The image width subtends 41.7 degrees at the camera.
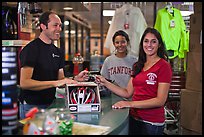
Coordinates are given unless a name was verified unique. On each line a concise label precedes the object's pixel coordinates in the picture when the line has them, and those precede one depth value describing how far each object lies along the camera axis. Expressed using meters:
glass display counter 1.69
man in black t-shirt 2.07
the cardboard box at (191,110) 3.33
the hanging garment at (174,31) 4.25
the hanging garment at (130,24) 4.31
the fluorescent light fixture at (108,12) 7.43
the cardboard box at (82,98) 1.98
